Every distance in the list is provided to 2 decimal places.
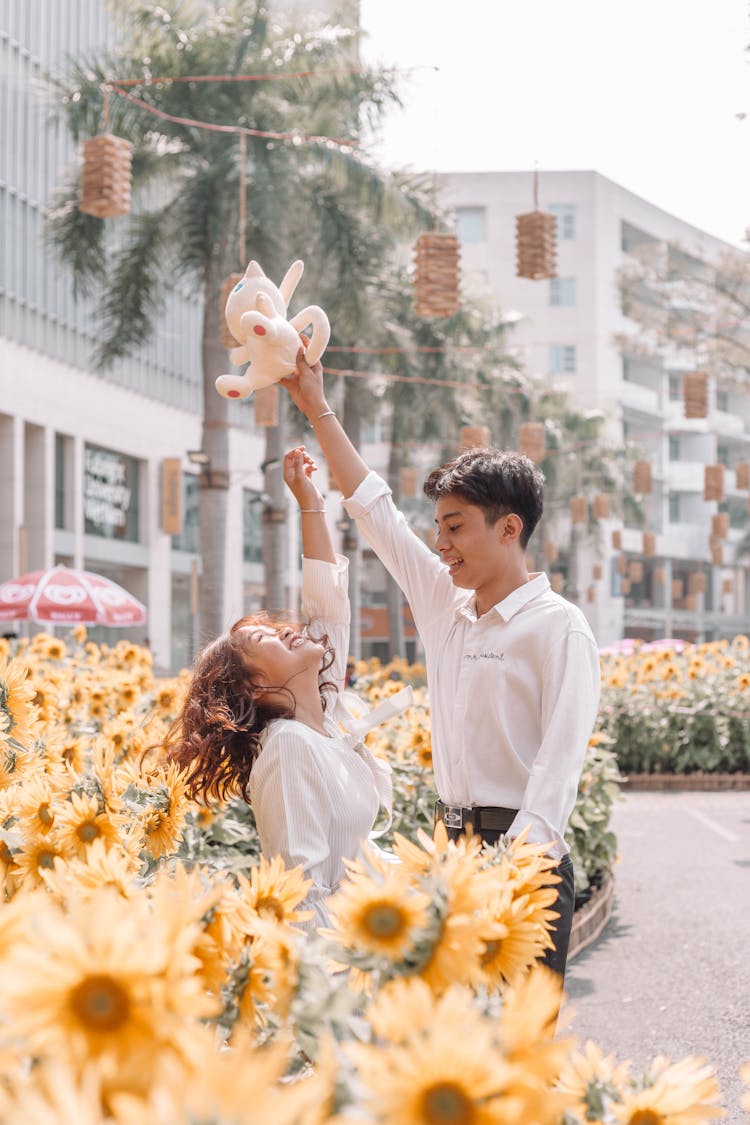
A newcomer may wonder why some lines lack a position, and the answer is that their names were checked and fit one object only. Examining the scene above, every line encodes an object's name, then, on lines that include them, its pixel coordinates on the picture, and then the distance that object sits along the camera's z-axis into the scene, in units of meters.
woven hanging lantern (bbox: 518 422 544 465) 25.55
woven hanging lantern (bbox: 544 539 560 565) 50.75
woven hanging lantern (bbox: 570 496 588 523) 41.33
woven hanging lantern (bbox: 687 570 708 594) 59.27
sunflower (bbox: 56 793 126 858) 2.34
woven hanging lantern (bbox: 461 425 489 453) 20.73
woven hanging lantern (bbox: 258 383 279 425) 17.70
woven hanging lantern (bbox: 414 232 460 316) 13.80
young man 3.21
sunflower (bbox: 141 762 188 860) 2.75
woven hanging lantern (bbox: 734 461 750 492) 31.77
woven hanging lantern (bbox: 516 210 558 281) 13.62
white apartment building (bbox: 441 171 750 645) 69.12
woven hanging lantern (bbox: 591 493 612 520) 37.81
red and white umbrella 16.12
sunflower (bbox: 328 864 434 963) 1.42
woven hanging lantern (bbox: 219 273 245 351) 11.84
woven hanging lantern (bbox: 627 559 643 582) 60.78
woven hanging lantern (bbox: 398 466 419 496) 33.75
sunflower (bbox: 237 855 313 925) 1.65
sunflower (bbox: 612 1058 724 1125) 1.35
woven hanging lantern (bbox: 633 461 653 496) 32.69
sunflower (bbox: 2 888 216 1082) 1.04
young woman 2.93
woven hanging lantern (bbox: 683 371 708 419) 20.72
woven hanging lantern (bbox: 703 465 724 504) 28.11
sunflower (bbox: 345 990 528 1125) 1.02
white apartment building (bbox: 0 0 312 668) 34.56
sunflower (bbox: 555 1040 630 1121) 1.47
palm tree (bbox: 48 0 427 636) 20.72
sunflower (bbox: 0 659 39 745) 3.57
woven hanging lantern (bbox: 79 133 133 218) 12.48
